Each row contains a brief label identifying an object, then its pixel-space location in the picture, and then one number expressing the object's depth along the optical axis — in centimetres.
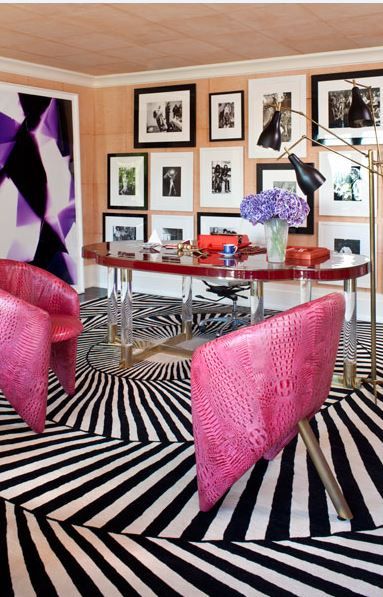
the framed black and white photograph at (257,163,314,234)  652
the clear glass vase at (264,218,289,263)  416
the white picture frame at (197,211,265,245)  686
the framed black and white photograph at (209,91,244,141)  677
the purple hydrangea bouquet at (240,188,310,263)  407
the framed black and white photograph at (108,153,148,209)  758
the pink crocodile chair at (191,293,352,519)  250
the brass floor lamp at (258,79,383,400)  394
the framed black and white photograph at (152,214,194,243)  734
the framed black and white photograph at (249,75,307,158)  639
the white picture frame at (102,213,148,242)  768
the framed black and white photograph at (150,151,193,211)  726
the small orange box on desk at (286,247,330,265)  419
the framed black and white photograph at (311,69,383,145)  596
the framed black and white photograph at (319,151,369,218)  620
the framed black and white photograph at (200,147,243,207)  690
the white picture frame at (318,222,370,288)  625
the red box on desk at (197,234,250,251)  484
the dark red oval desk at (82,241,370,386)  395
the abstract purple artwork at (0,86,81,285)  676
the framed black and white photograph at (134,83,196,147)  710
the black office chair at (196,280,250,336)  577
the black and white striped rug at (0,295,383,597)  220
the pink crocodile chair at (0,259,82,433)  347
